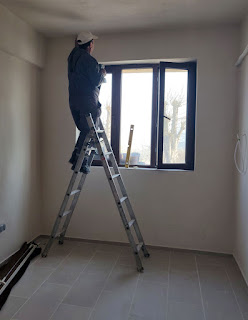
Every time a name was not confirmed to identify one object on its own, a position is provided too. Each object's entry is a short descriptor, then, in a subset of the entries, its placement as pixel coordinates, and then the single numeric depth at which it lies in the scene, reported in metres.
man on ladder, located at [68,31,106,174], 2.78
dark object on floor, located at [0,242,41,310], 2.32
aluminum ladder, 2.84
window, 3.35
